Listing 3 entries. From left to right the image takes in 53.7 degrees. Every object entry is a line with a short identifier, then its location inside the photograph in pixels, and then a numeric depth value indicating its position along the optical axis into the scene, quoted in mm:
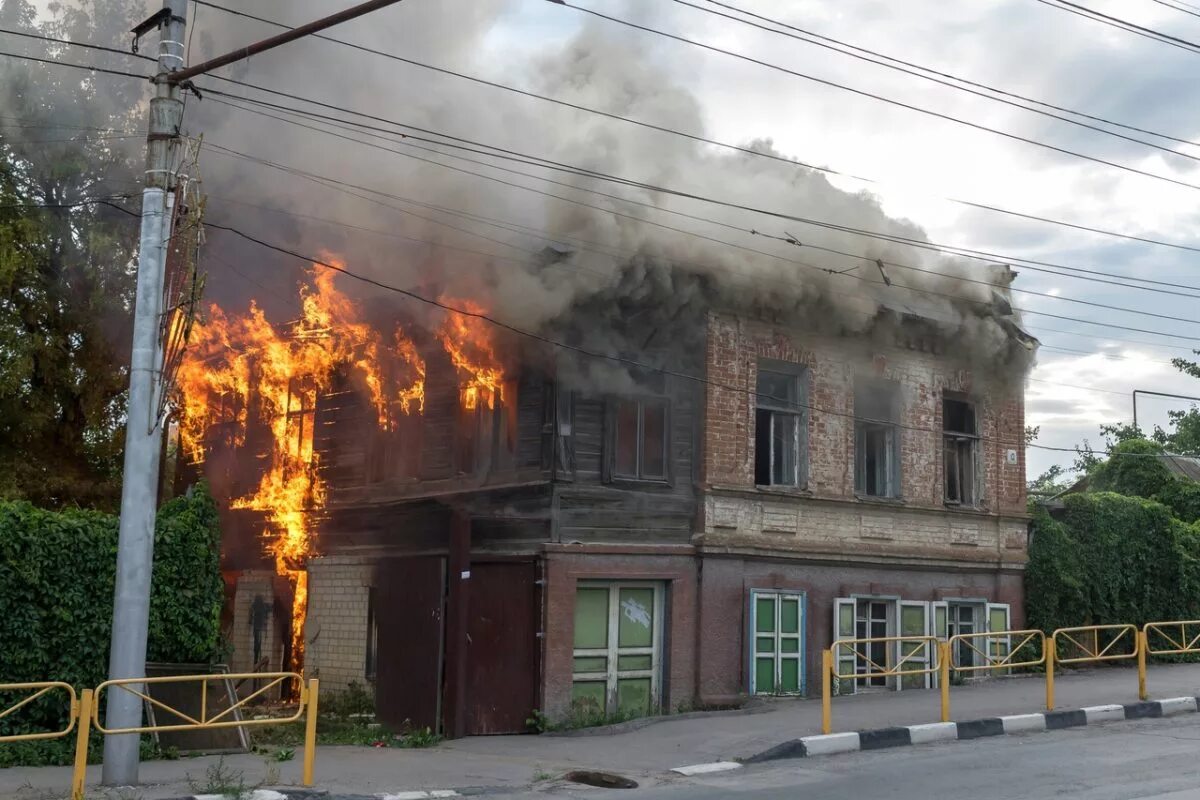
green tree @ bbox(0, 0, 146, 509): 18500
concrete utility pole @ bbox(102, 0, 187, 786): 9914
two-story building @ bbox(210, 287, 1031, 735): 15258
